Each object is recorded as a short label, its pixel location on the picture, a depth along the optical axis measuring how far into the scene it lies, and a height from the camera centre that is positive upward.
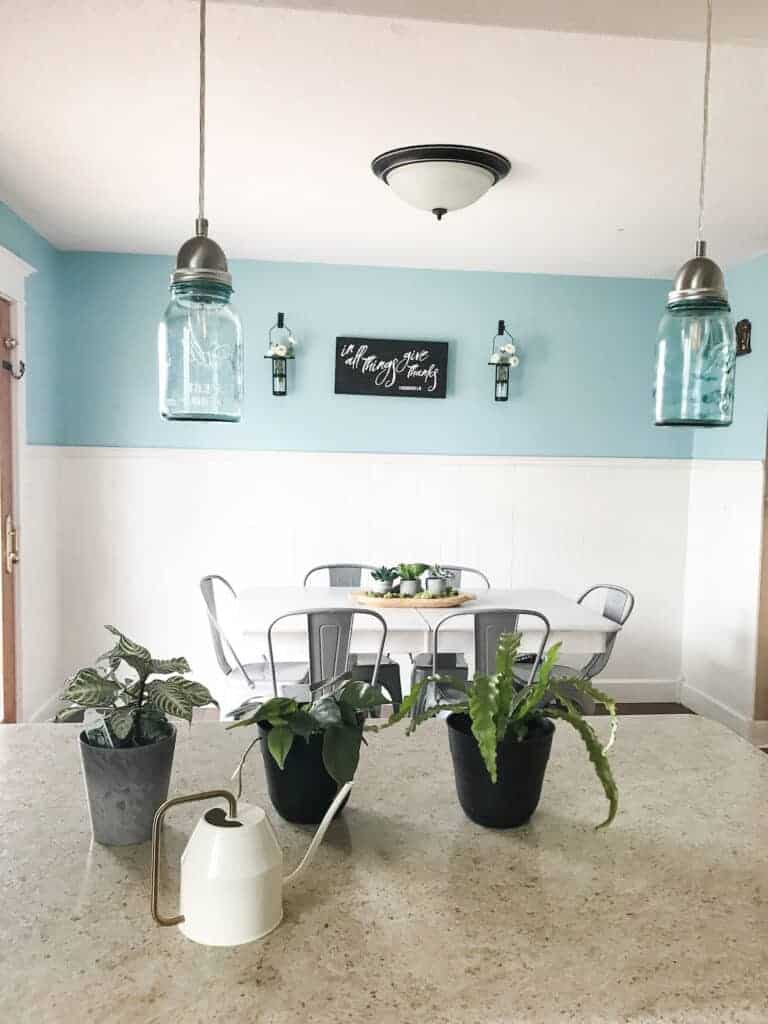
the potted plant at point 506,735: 1.15 -0.39
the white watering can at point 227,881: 0.92 -0.47
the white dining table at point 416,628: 3.23 -0.63
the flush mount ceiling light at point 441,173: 2.72 +1.02
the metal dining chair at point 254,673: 3.37 -0.89
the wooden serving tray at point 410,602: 3.54 -0.58
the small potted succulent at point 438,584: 3.65 -0.51
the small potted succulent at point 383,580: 3.67 -0.50
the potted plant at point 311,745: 1.14 -0.39
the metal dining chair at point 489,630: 2.98 -0.59
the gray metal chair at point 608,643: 3.37 -0.69
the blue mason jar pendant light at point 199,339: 1.17 +0.18
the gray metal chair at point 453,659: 3.58 -0.86
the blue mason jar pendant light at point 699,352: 1.26 +0.19
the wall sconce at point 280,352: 4.36 +0.61
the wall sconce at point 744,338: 4.15 +0.71
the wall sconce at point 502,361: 4.46 +0.61
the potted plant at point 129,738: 1.12 -0.39
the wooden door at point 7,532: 3.61 -0.32
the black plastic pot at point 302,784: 1.18 -0.47
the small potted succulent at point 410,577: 3.68 -0.49
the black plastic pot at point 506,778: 1.19 -0.45
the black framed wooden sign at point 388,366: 4.47 +0.57
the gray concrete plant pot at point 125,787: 1.12 -0.45
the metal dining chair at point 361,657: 3.49 -0.85
